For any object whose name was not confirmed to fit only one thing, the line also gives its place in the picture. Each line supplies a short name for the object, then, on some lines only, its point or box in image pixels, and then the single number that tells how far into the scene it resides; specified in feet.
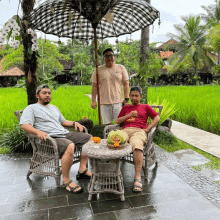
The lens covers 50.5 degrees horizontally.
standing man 10.97
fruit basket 7.66
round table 7.39
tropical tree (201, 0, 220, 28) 74.36
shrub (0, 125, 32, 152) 12.63
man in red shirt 9.13
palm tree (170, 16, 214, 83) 77.30
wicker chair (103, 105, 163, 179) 9.07
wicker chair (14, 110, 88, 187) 8.41
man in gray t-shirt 8.31
